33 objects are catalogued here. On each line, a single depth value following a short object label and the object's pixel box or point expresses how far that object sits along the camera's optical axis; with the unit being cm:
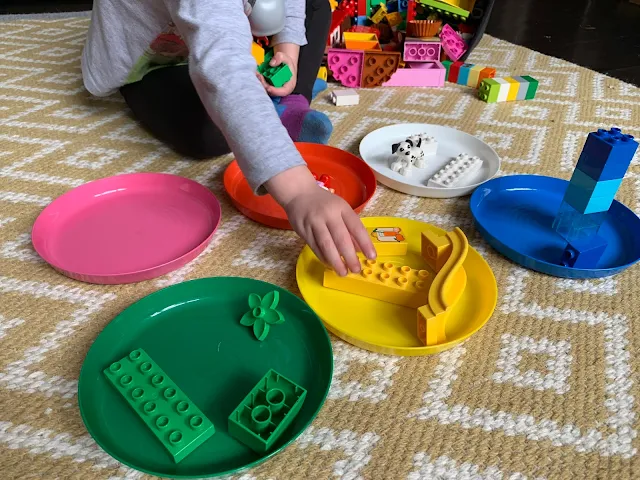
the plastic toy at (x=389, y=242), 58
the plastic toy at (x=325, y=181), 70
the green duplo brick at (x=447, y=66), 114
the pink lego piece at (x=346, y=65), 106
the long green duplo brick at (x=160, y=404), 39
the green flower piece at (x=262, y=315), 49
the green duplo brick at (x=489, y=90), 102
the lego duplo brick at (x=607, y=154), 53
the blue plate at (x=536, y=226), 59
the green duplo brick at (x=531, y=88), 104
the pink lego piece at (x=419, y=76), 109
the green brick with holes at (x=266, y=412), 39
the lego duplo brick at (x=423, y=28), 109
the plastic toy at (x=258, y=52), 90
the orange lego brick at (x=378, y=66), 106
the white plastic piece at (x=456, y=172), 73
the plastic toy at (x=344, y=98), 101
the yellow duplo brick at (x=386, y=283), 52
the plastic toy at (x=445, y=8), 114
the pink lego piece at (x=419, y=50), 110
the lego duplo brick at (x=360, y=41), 112
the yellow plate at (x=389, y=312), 48
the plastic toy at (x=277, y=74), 85
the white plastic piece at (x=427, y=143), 80
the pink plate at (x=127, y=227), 57
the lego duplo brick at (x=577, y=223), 59
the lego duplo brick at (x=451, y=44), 116
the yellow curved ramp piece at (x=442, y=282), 47
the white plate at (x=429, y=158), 72
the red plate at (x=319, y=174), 65
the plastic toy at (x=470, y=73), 110
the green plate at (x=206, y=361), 39
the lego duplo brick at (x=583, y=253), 58
